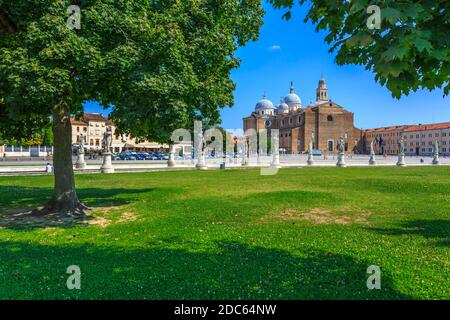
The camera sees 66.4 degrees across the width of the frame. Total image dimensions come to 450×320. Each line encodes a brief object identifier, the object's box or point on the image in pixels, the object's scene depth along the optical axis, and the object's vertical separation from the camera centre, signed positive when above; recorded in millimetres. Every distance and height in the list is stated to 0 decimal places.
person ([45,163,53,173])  33281 -1349
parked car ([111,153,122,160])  73850 -486
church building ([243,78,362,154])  132750 +9646
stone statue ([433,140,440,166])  49375 -572
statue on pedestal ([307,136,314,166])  49038 -1040
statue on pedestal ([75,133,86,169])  37625 -667
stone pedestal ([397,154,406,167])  46150 -1056
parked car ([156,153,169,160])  78769 -576
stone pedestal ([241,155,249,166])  46828 -959
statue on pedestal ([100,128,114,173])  33812 -18
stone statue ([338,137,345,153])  48144 +1087
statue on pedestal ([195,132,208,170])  39125 -890
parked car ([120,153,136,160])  75650 -502
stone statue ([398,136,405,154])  47888 +891
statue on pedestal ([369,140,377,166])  49494 -1098
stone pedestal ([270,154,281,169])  40847 -967
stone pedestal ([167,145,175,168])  42572 -569
